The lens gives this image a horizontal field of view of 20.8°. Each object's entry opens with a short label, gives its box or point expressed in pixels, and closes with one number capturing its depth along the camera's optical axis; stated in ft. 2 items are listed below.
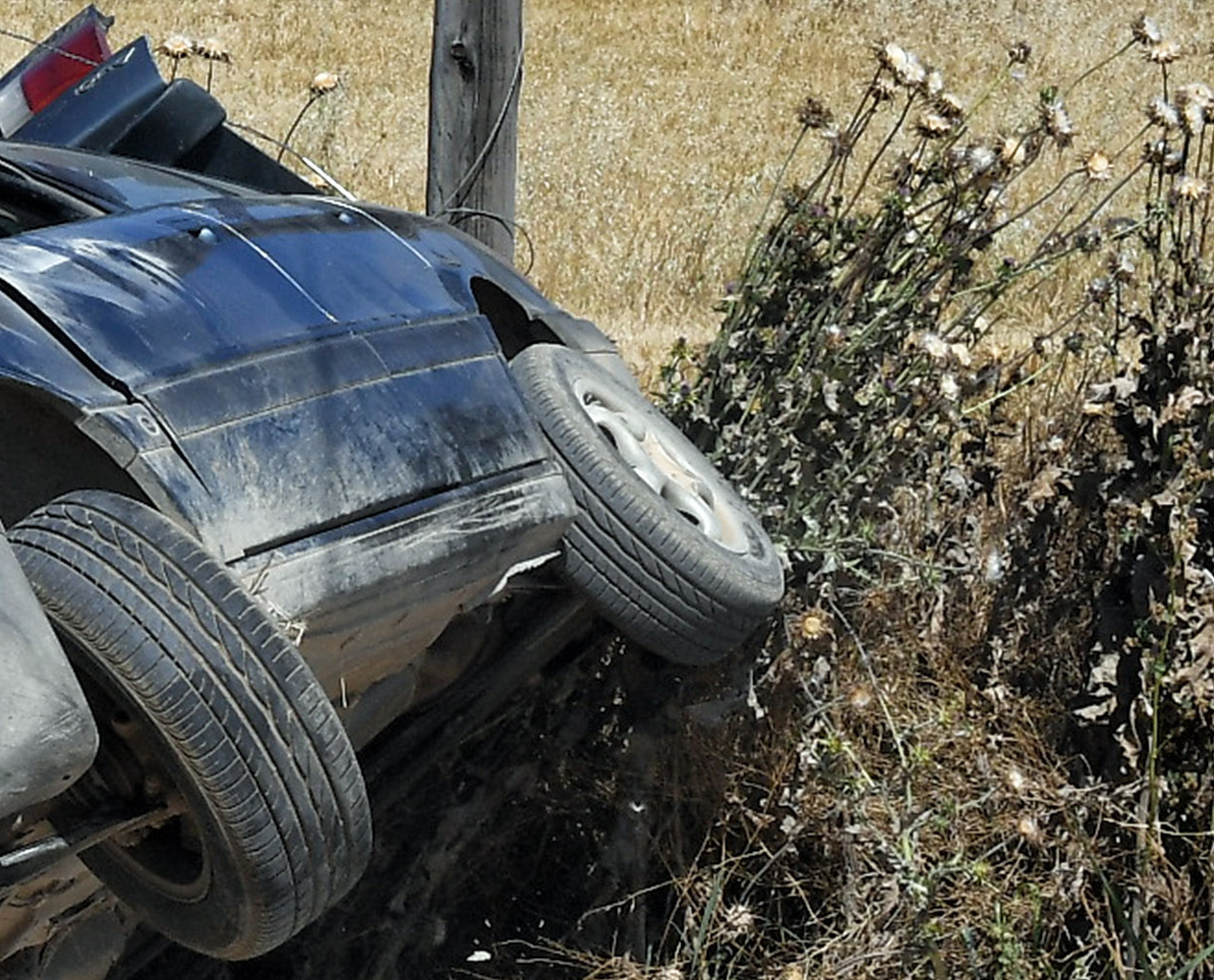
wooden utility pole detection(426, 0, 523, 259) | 29.30
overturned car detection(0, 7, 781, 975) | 16.78
